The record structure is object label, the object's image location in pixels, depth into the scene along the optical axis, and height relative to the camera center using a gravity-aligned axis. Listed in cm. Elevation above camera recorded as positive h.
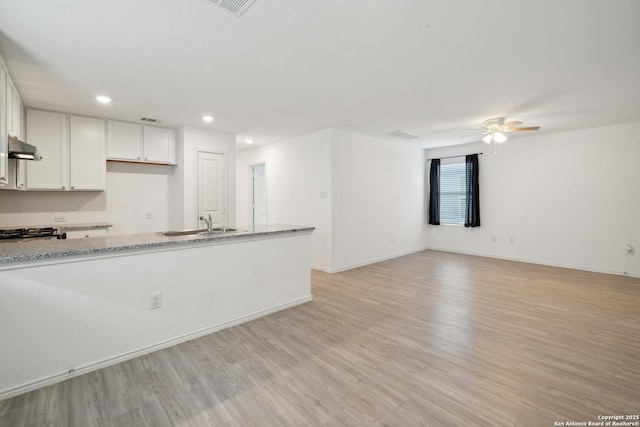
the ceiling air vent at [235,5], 175 +129
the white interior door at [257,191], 698 +47
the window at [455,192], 639 +42
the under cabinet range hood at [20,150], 267 +58
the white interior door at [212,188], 489 +40
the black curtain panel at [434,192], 706 +44
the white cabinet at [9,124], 237 +85
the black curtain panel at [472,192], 636 +40
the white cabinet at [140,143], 429 +106
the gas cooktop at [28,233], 309 -26
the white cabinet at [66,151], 372 +82
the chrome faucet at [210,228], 309 -20
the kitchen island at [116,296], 193 -71
